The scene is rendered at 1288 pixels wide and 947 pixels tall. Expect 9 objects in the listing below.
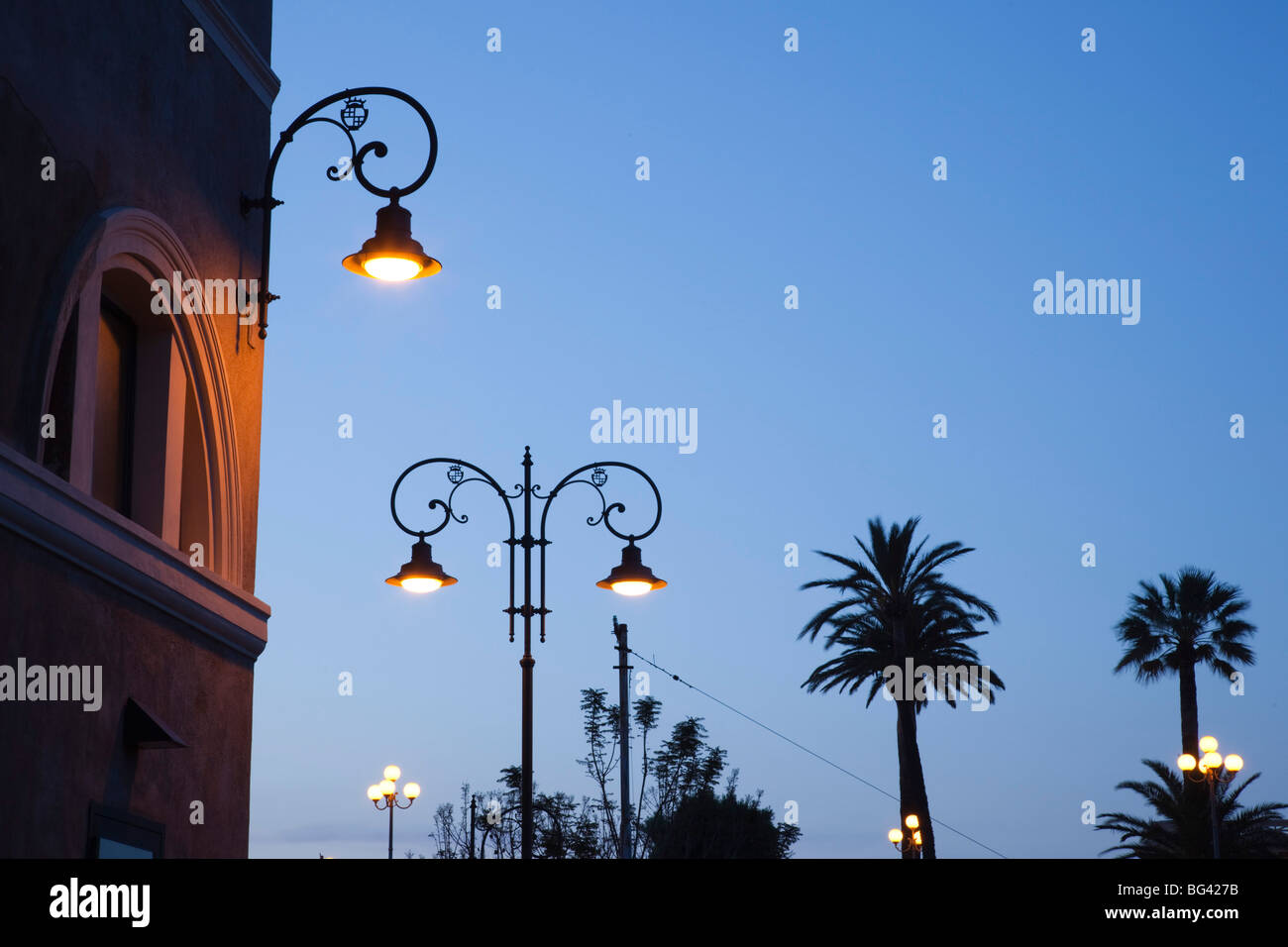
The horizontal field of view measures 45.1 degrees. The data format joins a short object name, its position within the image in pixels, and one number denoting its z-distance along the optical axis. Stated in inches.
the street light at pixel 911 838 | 1477.6
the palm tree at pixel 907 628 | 1523.1
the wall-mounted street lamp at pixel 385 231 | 394.0
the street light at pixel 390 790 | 1443.2
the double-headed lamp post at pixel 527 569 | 576.1
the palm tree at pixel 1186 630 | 1622.8
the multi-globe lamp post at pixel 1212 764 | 1146.7
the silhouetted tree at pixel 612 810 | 1625.2
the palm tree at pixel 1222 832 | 1482.5
